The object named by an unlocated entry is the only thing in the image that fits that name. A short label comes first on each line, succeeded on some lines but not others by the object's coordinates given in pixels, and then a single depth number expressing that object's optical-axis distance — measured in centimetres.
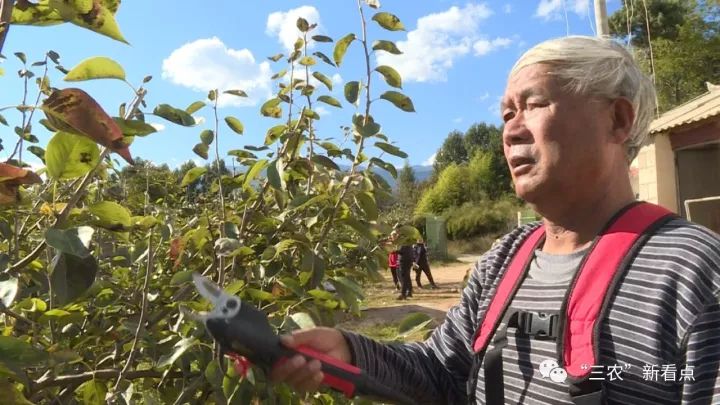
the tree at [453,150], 6170
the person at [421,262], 1536
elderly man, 99
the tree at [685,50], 2511
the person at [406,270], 1389
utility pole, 738
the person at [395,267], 1393
